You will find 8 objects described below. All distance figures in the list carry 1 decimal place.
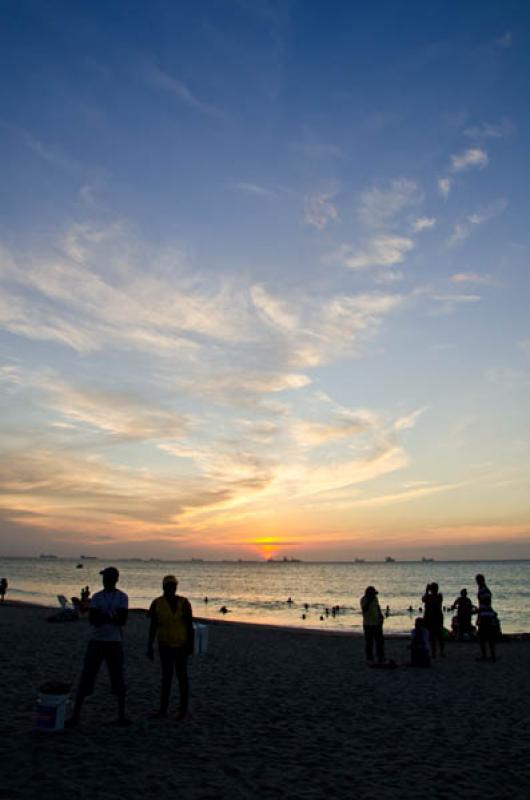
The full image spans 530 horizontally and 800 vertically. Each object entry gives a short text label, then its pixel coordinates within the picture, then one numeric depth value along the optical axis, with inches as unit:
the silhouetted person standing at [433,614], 737.0
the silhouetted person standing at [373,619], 653.9
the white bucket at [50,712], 321.7
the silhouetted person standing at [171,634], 366.3
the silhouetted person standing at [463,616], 866.8
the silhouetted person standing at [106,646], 343.3
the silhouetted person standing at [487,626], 682.8
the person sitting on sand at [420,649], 661.3
